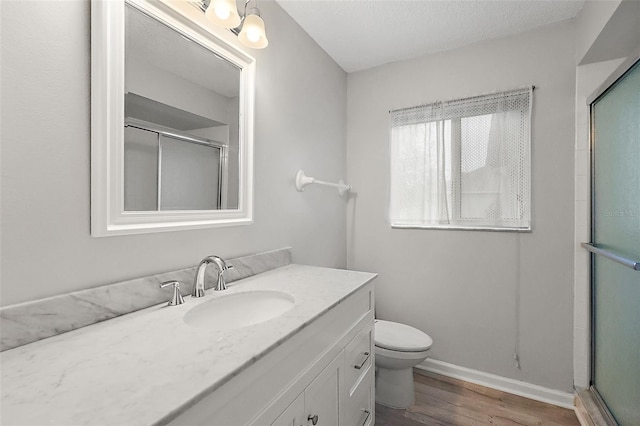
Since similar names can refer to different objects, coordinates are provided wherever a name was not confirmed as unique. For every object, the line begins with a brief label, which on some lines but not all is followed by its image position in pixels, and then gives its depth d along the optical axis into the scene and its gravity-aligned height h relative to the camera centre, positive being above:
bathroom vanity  0.50 -0.33
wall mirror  0.89 +0.34
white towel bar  1.81 +0.19
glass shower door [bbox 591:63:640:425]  1.27 -0.17
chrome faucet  1.08 -0.23
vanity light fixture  1.12 +0.78
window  1.89 +0.34
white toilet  1.66 -0.87
